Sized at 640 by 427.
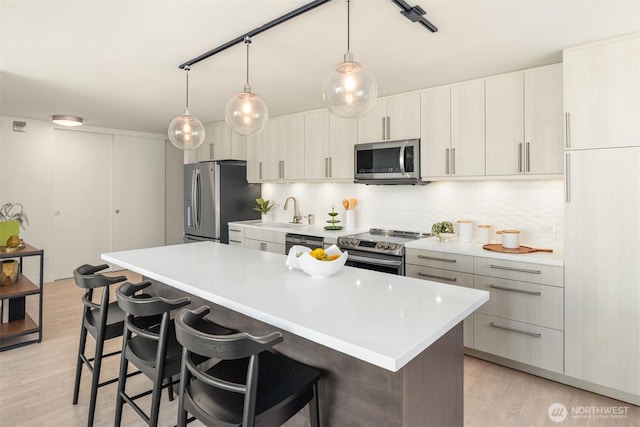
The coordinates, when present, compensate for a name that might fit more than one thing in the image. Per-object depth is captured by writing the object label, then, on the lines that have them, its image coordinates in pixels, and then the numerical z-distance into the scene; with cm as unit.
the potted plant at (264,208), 538
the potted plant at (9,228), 338
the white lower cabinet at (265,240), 454
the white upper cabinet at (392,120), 364
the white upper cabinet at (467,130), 324
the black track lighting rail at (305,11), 201
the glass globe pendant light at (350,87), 183
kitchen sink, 493
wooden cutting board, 297
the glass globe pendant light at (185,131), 293
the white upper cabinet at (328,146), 418
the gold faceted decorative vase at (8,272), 341
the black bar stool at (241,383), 128
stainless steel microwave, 362
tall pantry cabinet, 240
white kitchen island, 133
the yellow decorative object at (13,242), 334
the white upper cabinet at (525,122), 287
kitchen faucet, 513
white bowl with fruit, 206
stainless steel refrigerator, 514
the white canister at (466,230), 350
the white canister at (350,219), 446
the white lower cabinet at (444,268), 306
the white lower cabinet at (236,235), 503
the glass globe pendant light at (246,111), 245
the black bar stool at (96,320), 214
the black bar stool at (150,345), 174
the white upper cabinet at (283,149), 471
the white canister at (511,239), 308
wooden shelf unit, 325
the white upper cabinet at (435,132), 344
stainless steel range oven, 342
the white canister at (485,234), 340
